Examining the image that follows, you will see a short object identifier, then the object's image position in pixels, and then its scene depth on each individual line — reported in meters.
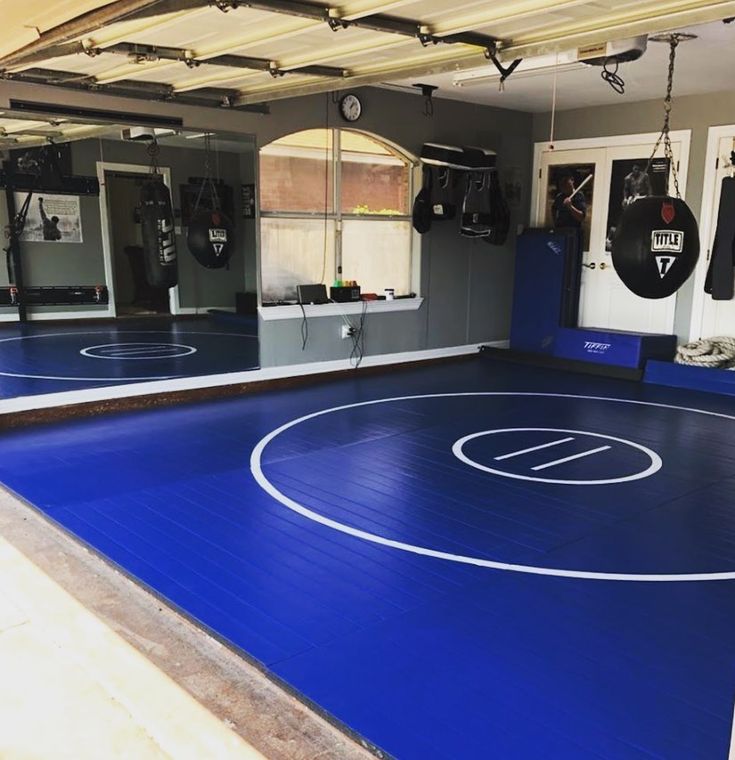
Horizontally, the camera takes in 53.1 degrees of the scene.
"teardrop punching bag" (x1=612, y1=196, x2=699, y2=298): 4.37
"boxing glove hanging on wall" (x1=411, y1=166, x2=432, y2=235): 7.77
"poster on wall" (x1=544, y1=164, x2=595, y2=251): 8.42
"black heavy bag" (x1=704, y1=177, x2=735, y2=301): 7.21
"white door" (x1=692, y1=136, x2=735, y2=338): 7.34
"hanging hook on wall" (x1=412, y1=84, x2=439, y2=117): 7.27
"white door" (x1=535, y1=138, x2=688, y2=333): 7.97
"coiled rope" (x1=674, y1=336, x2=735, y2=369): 7.09
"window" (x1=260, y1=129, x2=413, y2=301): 6.87
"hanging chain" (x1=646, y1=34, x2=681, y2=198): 4.59
